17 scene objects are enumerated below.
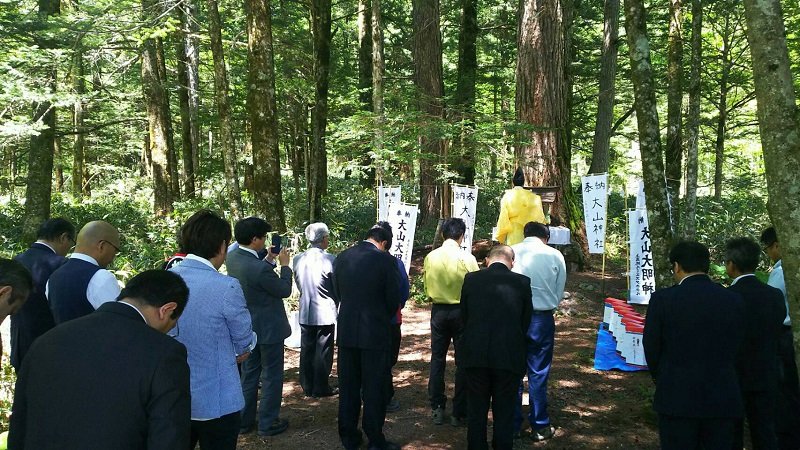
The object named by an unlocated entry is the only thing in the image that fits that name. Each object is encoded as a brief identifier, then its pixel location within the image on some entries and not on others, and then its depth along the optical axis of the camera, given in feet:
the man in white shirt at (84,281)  11.68
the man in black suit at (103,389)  6.27
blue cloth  23.32
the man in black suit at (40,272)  13.69
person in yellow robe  26.09
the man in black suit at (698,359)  11.22
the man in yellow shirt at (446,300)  17.25
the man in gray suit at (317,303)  19.16
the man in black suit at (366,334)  15.26
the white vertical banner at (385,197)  31.71
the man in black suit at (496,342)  13.88
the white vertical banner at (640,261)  29.43
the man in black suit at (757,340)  13.43
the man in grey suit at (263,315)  15.72
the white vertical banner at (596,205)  31.60
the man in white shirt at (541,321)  16.83
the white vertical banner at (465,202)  31.17
